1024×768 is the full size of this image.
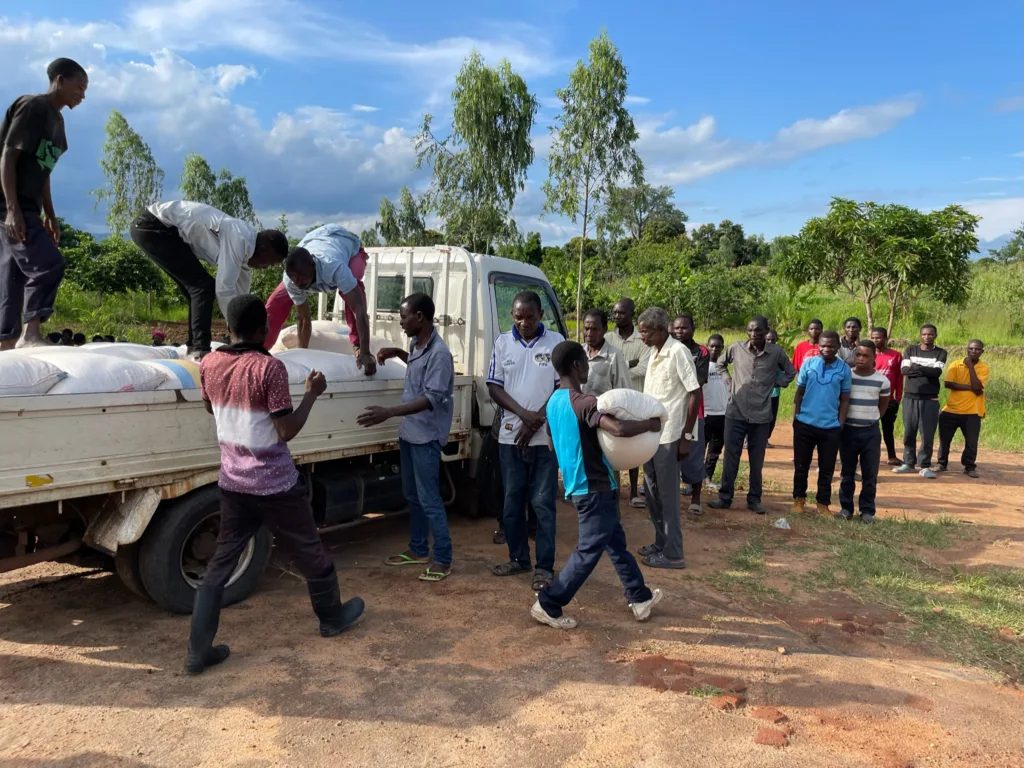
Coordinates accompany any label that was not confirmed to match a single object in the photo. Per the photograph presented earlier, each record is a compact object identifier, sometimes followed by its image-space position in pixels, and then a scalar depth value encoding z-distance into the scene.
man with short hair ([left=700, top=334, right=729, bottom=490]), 7.27
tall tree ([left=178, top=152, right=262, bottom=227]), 29.33
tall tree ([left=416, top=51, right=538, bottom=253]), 17.08
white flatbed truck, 3.10
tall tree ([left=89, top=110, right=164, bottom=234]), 29.67
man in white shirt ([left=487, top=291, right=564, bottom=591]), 4.38
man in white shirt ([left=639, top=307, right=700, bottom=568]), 4.84
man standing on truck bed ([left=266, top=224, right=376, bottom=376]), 4.41
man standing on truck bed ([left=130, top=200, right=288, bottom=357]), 4.17
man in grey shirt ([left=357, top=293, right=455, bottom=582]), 4.36
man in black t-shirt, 3.77
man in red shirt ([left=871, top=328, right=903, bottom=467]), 8.35
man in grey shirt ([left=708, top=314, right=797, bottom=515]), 6.37
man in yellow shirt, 8.60
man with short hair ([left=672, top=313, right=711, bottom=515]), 6.36
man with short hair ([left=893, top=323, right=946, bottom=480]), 8.66
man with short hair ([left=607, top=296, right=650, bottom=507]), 6.14
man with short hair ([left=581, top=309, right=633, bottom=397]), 5.12
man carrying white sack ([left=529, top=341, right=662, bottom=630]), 3.66
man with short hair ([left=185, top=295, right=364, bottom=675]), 3.17
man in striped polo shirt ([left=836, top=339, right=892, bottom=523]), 6.25
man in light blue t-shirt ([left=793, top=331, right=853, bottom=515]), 6.22
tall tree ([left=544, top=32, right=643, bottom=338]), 14.59
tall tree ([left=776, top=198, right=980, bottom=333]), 13.15
